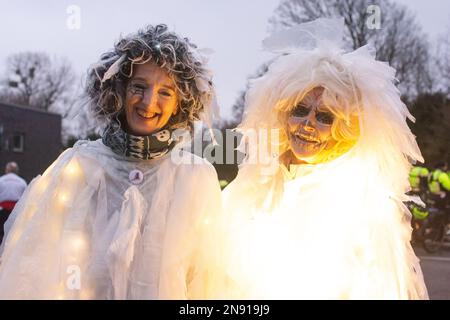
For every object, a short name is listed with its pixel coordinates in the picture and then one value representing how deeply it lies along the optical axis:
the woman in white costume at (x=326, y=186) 2.12
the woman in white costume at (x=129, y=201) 2.01
